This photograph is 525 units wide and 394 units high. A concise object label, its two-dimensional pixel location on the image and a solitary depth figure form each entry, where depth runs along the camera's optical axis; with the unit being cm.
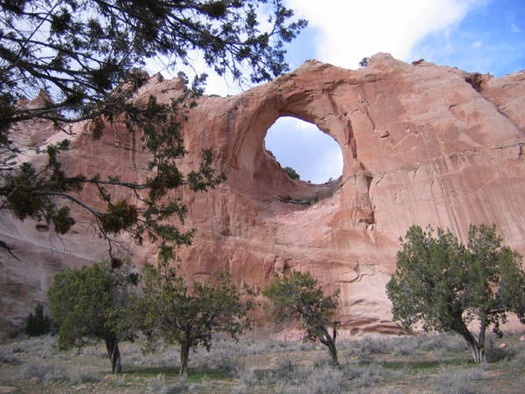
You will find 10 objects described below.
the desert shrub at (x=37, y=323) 2211
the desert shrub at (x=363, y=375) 1084
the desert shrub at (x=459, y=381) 846
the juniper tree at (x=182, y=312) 1402
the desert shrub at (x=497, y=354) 1385
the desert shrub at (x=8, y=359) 1504
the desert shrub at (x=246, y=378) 1084
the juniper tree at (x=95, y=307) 1449
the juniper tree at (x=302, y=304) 1582
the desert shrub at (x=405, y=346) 1747
